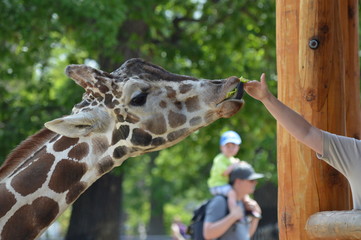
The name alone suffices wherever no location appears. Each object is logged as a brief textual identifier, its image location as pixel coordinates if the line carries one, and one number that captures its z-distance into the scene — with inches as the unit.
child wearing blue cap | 502.1
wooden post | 323.6
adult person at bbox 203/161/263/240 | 478.3
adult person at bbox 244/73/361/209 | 290.0
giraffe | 299.0
